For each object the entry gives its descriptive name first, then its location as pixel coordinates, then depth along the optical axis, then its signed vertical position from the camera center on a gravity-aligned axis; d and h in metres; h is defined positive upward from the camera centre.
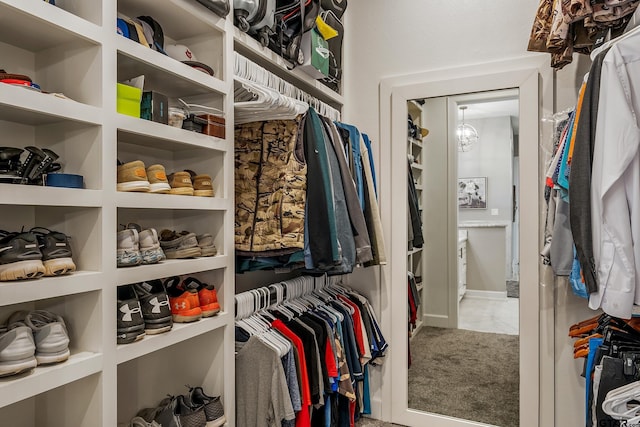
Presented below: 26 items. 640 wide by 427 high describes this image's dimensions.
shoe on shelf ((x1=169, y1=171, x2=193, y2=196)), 1.55 +0.11
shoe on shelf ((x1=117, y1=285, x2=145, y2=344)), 1.30 -0.33
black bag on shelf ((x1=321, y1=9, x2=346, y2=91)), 2.43 +0.96
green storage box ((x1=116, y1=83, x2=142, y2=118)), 1.33 +0.36
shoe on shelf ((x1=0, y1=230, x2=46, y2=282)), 1.04 -0.11
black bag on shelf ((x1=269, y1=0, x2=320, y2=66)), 1.97 +0.89
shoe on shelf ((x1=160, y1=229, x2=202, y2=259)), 1.56 -0.13
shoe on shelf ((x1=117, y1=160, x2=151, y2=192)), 1.36 +0.11
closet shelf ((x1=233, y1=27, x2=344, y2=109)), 1.85 +0.73
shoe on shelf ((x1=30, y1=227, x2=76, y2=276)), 1.13 -0.11
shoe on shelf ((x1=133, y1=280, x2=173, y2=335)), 1.40 -0.32
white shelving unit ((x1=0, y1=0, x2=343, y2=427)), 1.13 +0.05
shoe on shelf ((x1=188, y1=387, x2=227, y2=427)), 1.62 -0.73
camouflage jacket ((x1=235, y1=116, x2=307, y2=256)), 1.76 +0.11
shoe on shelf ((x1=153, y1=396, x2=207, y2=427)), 1.50 -0.72
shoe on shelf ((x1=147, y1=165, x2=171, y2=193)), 1.46 +0.12
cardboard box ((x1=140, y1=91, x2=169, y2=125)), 1.43 +0.36
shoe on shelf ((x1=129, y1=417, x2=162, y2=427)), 1.45 -0.72
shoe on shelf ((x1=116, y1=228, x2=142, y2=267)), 1.31 -0.11
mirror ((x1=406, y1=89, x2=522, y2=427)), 2.38 -0.25
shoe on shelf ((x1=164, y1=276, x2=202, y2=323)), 1.54 -0.33
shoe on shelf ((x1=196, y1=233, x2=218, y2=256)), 1.64 -0.12
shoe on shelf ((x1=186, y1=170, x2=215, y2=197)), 1.65 +0.11
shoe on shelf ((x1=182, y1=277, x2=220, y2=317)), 1.63 -0.33
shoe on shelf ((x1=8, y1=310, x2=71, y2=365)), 1.12 -0.33
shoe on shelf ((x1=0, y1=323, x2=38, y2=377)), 1.01 -0.33
